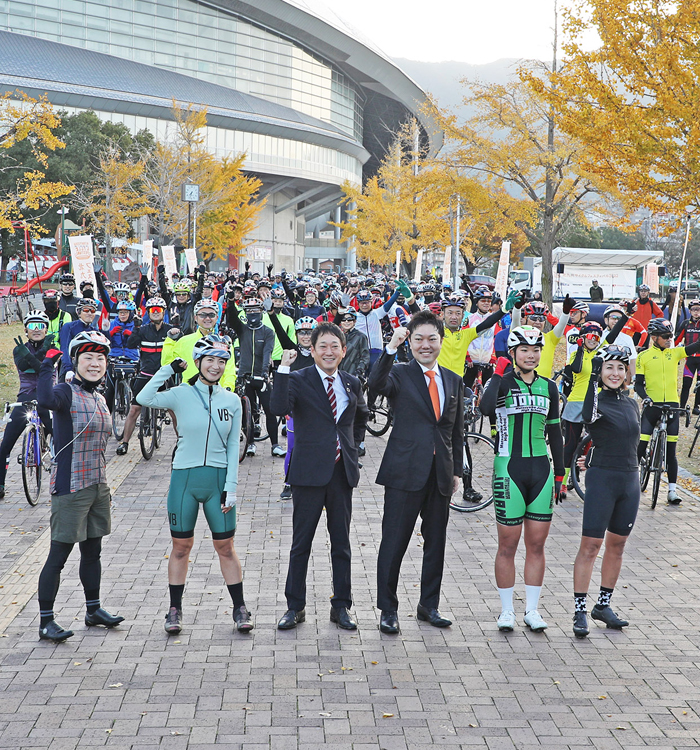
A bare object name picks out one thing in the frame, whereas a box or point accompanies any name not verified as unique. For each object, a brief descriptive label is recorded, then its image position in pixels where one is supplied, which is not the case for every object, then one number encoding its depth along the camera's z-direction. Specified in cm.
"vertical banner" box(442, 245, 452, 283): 3869
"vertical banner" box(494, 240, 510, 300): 2183
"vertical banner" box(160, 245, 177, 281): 2599
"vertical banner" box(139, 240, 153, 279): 2595
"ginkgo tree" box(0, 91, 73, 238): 2344
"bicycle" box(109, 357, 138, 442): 1215
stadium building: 6844
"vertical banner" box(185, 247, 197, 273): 2746
